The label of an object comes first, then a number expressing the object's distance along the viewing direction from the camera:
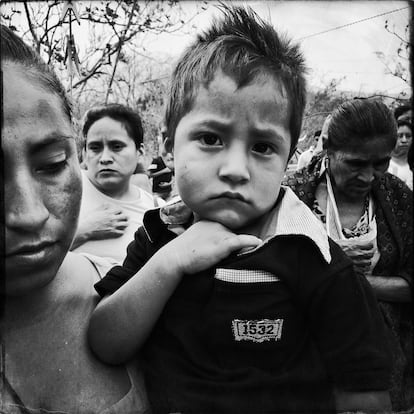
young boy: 0.90
